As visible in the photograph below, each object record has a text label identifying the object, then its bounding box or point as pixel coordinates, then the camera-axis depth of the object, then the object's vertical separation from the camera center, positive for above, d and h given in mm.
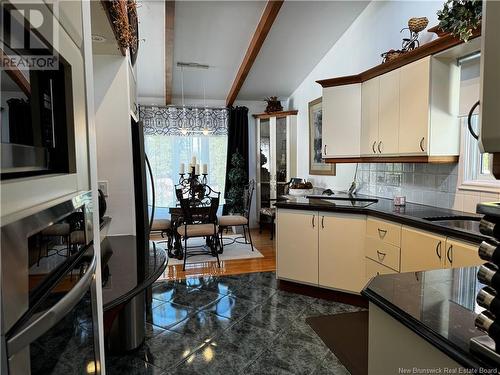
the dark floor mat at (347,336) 2197 -1332
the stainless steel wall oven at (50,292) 468 -229
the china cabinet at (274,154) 6098 +288
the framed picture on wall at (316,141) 4969 +444
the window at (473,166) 2395 +8
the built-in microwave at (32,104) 532 +139
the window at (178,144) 6074 +501
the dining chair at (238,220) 4957 -811
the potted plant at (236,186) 6269 -346
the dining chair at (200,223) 4309 -793
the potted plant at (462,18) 1823 +889
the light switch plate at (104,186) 2125 -112
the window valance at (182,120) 5984 +948
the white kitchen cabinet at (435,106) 2504 +487
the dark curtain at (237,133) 6434 +720
